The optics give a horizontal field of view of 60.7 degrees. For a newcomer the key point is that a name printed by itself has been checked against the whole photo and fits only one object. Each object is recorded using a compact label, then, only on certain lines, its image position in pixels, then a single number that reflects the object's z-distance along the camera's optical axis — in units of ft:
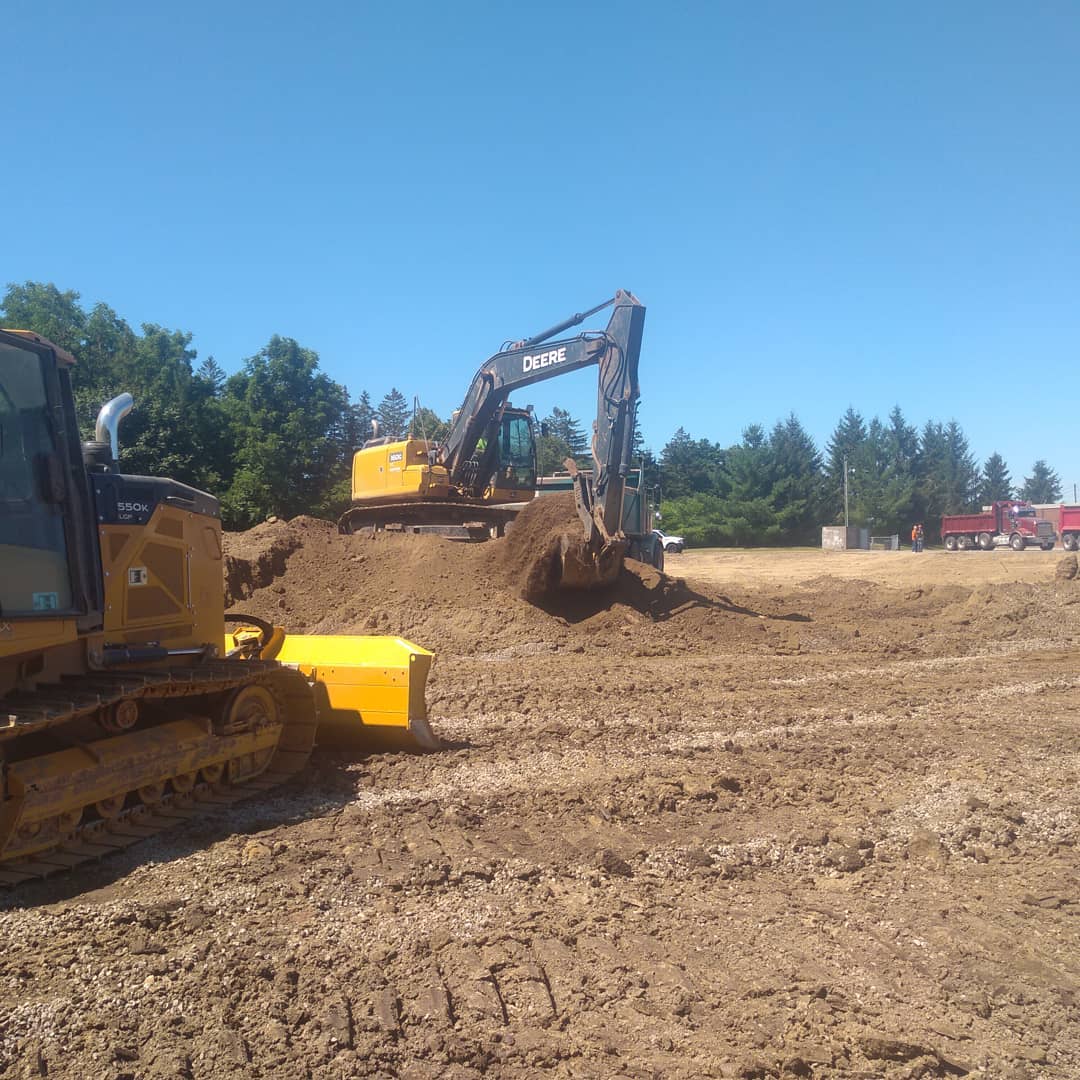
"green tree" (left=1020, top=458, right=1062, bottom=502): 350.64
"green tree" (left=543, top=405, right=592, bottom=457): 293.43
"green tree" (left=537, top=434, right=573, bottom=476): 240.12
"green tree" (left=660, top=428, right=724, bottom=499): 252.21
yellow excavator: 49.14
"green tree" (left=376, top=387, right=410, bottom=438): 282.97
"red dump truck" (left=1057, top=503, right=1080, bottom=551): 140.77
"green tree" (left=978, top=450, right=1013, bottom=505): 315.99
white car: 165.91
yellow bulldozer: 15.20
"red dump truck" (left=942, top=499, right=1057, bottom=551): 147.54
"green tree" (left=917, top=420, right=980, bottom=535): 260.42
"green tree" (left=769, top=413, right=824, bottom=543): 196.44
